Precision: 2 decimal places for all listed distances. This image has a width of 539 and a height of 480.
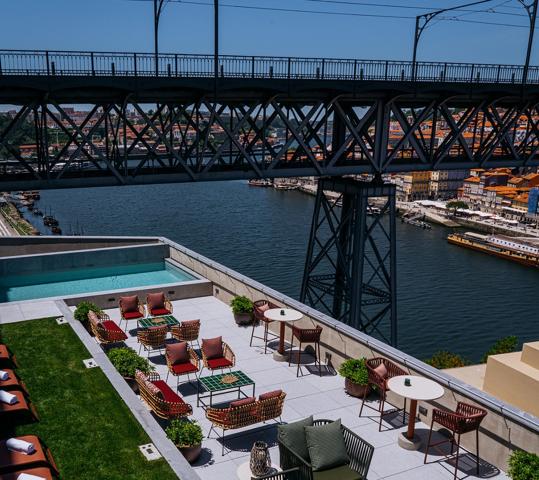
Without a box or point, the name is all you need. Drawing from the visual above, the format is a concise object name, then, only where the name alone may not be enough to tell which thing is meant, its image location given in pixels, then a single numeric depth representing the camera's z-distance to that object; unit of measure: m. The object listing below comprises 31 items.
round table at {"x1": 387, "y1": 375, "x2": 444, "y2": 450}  9.29
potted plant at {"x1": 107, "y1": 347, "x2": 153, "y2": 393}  11.59
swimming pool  20.23
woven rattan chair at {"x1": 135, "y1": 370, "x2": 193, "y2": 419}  9.70
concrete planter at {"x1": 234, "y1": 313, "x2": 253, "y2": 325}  15.42
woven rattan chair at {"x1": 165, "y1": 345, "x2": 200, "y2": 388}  11.52
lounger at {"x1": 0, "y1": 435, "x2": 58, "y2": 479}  7.20
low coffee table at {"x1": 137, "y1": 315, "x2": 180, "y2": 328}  14.26
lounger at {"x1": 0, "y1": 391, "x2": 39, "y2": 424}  8.94
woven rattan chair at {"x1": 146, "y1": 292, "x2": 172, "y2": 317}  15.89
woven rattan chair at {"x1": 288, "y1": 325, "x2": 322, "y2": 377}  12.60
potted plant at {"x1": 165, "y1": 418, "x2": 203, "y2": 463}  9.05
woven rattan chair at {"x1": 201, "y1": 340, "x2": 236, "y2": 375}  11.77
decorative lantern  8.51
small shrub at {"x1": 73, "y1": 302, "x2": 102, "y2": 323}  15.01
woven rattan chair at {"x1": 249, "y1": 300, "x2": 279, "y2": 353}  14.15
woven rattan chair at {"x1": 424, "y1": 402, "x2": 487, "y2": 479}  8.79
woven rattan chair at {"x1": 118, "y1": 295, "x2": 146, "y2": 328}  15.19
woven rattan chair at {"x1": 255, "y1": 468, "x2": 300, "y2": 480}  7.77
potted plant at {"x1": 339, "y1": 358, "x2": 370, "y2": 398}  11.12
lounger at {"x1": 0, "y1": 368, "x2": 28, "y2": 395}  9.54
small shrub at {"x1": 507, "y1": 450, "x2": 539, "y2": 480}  7.74
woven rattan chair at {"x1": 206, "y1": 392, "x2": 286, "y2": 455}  9.35
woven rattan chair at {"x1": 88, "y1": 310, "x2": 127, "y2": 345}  13.34
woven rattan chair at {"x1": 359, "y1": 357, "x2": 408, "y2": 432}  10.44
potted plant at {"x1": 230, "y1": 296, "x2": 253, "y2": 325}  15.36
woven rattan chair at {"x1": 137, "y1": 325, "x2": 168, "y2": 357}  13.11
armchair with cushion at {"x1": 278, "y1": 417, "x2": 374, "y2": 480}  7.98
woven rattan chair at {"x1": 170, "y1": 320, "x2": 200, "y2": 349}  13.50
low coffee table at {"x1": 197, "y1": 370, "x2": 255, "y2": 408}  10.59
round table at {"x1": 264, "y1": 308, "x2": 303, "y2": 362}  12.74
